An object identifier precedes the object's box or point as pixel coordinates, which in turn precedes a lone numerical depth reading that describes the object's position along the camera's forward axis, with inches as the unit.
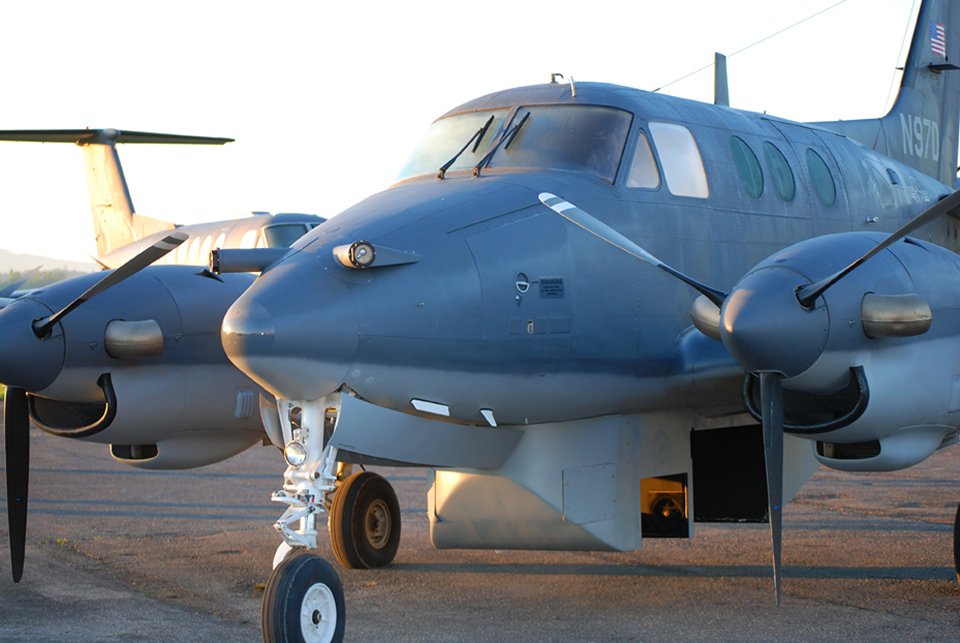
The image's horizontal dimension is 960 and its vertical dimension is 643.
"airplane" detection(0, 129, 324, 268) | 791.7
